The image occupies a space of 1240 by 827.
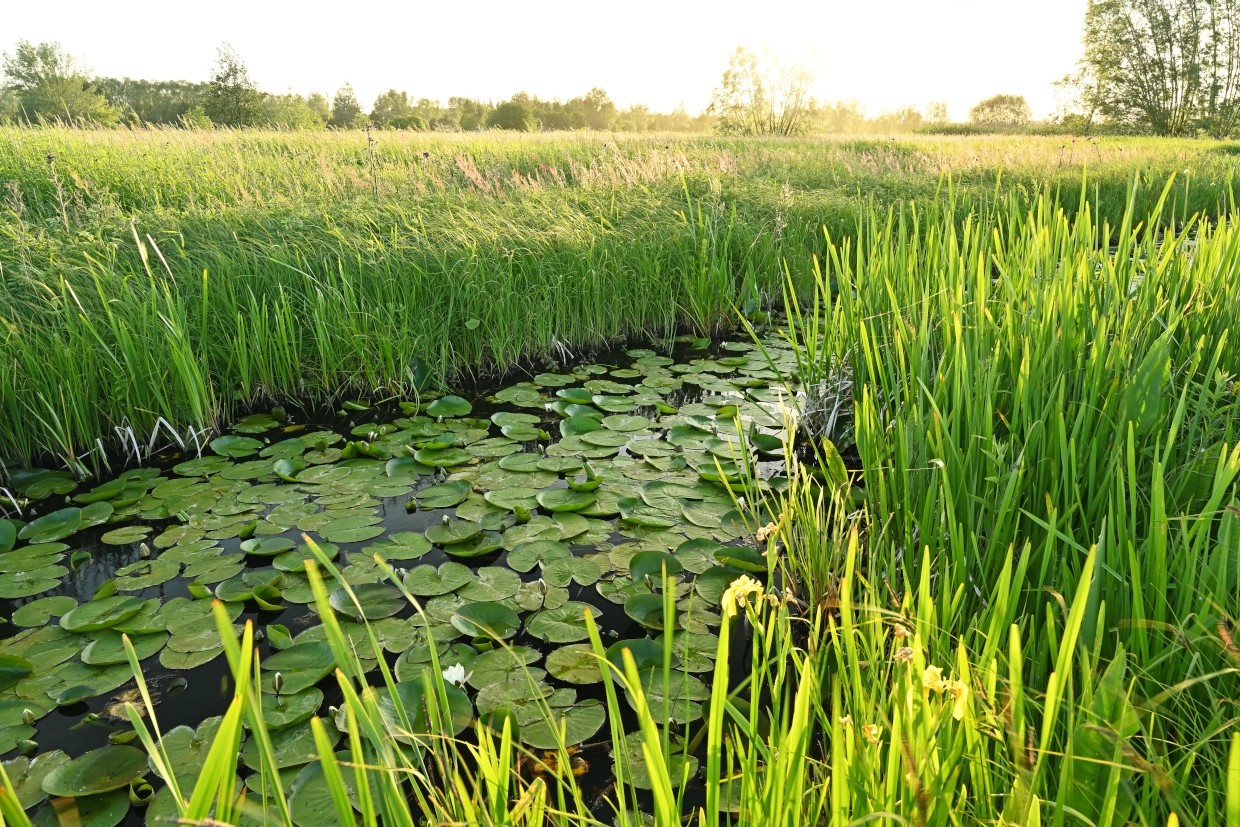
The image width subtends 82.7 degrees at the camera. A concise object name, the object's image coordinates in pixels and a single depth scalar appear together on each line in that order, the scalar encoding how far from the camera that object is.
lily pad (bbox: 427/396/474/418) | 3.01
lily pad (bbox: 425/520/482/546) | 2.09
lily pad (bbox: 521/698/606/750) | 1.40
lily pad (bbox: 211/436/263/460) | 2.65
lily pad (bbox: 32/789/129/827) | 1.25
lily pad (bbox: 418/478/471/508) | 2.30
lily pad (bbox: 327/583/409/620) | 1.75
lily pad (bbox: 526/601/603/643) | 1.70
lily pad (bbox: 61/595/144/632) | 1.71
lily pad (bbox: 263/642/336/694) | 1.54
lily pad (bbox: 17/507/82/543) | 2.11
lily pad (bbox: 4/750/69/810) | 1.28
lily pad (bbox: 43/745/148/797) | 1.28
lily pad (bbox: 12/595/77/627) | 1.77
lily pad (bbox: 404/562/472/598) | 1.86
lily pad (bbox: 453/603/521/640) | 1.69
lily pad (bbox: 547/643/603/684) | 1.57
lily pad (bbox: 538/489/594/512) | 2.25
